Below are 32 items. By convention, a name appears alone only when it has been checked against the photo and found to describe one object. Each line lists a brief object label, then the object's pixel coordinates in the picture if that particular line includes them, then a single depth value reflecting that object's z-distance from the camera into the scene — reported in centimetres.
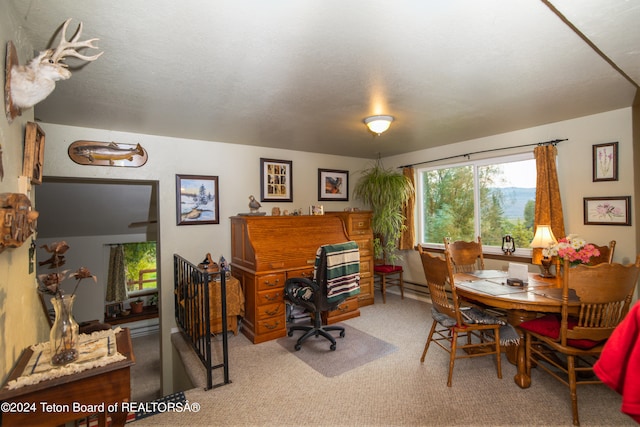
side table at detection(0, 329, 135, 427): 119
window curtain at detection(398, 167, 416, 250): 478
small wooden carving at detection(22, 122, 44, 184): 164
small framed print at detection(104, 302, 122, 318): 590
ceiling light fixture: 292
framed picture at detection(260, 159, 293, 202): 428
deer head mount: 131
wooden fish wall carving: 310
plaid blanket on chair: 294
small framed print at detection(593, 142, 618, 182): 294
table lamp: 283
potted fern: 447
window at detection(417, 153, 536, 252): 371
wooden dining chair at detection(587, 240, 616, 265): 268
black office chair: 293
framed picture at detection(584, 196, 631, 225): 290
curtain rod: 330
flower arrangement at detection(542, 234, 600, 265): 229
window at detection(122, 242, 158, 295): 624
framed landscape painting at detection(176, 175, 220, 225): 367
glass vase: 141
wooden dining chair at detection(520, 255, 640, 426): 189
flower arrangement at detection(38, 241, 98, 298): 154
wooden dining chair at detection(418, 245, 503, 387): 238
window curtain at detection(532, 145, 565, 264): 329
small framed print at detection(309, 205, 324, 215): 436
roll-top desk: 334
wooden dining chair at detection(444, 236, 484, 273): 339
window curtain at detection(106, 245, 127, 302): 584
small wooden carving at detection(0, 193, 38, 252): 113
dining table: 213
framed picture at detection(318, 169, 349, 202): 486
